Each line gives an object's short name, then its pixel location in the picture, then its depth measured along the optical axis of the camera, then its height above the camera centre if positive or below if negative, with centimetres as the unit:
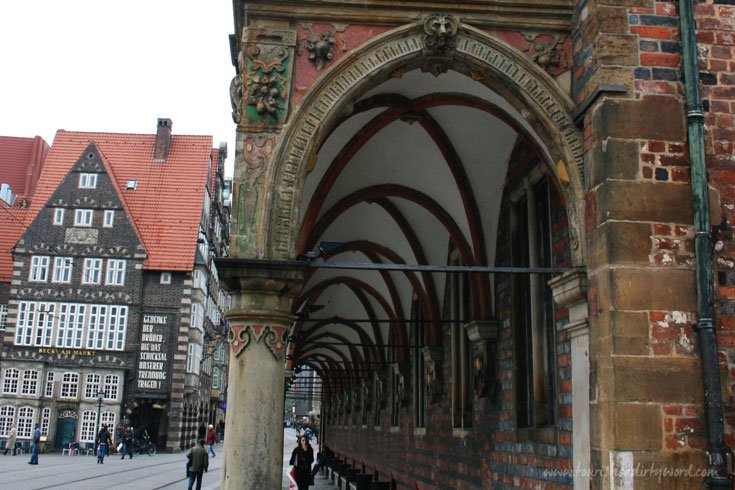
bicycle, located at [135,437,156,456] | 3491 -181
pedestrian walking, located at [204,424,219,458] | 2251 -84
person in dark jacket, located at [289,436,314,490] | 1242 -82
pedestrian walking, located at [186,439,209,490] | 1416 -94
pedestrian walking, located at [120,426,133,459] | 3183 -151
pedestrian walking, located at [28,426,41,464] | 2398 -152
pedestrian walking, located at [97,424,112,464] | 2639 -127
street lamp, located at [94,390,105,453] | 3384 -26
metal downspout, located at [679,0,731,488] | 556 +118
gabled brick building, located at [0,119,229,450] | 3544 +455
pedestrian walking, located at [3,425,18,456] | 3041 -145
